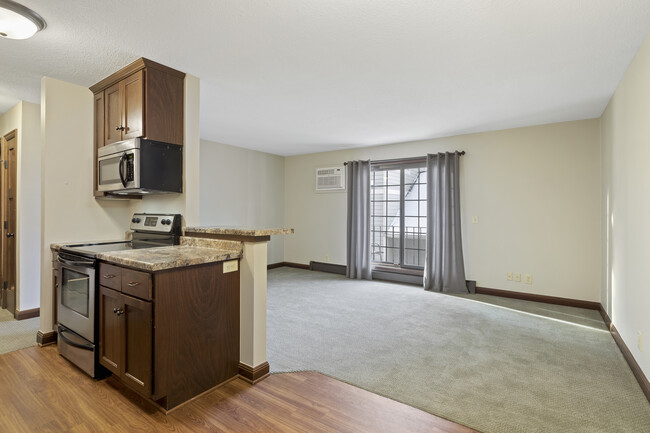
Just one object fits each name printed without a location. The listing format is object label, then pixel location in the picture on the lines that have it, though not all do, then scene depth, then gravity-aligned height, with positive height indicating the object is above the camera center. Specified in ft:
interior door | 12.10 -0.24
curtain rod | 17.83 +3.09
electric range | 7.57 -1.76
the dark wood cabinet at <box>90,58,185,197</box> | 8.54 +3.01
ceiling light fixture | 6.20 +3.79
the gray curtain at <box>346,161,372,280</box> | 19.36 -0.41
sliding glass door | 18.38 +0.05
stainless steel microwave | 8.44 +1.29
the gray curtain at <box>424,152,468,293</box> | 16.29 -0.59
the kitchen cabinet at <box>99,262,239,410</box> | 6.31 -2.31
